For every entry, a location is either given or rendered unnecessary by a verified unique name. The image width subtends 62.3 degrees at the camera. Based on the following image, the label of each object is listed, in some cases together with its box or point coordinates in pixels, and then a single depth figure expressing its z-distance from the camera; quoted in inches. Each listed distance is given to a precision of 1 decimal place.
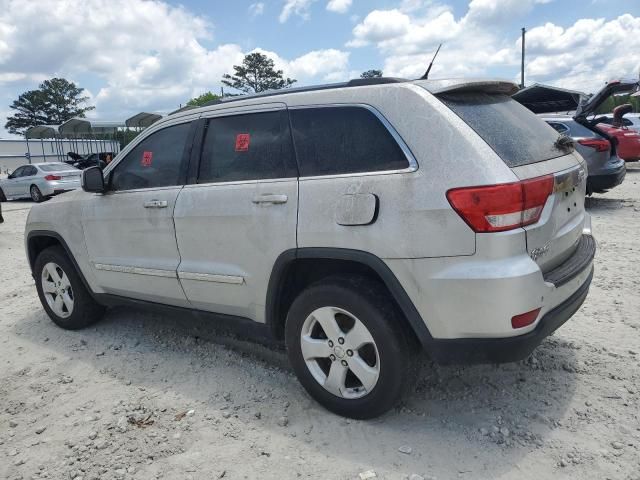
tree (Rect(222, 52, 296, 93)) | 2559.1
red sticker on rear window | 129.7
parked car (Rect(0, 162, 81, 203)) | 657.6
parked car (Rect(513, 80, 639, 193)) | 321.7
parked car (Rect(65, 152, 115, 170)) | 870.4
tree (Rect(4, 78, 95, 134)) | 3029.0
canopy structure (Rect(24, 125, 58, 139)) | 1264.5
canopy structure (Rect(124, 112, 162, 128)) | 1126.5
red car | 522.9
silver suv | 95.9
